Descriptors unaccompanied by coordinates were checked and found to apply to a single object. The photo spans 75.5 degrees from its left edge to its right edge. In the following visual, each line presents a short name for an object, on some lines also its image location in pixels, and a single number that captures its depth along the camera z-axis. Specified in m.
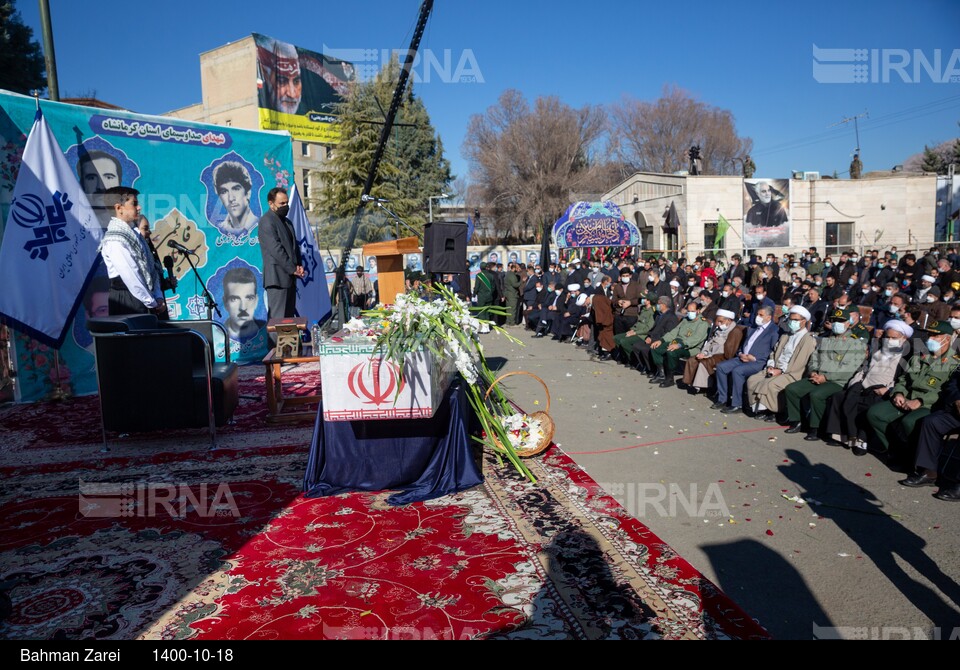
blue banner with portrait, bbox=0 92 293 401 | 7.91
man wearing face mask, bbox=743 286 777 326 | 9.76
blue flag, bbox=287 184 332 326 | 10.23
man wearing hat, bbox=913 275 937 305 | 12.29
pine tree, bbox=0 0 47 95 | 18.88
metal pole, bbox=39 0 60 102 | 7.80
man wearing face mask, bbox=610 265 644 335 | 11.53
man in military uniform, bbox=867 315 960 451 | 5.44
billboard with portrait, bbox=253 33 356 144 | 39.19
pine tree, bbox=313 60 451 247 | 27.86
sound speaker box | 12.84
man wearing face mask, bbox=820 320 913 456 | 5.89
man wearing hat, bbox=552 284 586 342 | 14.01
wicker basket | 5.45
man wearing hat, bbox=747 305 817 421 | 6.99
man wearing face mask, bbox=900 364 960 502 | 4.99
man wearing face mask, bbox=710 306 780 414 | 7.54
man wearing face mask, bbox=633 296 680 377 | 9.99
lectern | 12.04
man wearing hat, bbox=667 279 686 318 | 12.49
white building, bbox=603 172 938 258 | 28.62
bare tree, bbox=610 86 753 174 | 53.81
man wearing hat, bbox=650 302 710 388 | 9.04
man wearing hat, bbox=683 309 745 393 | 8.32
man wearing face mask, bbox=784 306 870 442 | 6.43
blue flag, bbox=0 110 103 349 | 7.05
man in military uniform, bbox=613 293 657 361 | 10.64
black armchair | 5.60
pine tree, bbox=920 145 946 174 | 43.47
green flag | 27.89
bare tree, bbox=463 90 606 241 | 38.91
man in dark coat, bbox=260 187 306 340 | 7.22
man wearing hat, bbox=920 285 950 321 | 10.20
